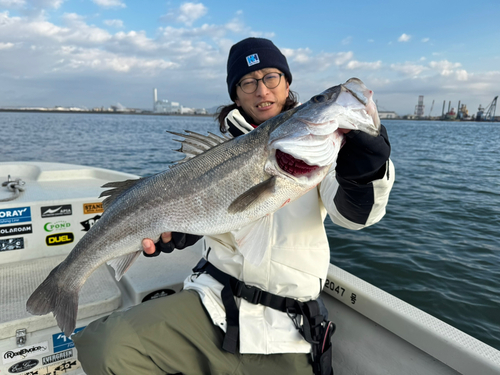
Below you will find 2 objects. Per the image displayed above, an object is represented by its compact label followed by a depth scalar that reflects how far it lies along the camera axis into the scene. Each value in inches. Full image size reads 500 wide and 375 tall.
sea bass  27.2
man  31.8
